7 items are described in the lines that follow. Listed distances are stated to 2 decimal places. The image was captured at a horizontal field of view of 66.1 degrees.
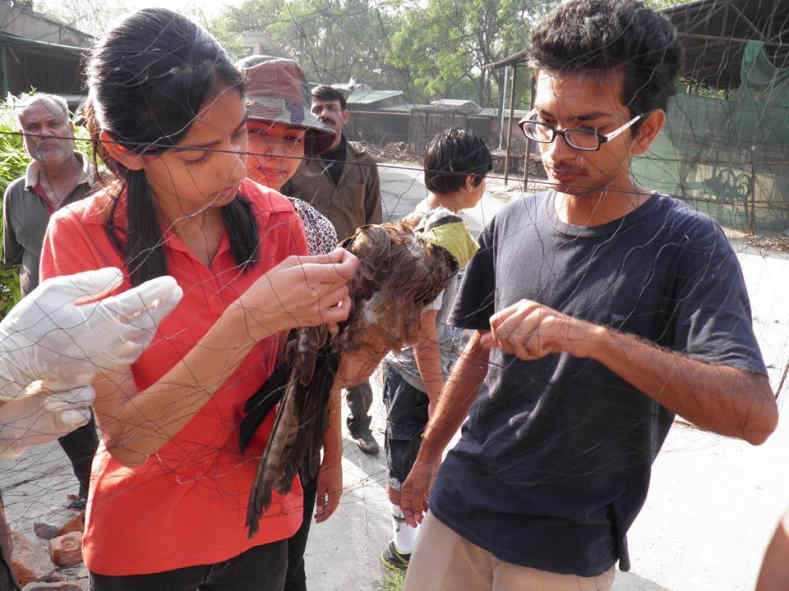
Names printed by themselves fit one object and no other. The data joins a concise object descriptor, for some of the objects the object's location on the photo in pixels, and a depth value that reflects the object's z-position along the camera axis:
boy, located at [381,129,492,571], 1.38
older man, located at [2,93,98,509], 2.91
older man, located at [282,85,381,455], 2.35
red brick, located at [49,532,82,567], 2.62
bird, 1.14
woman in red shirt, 1.06
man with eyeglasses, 1.09
